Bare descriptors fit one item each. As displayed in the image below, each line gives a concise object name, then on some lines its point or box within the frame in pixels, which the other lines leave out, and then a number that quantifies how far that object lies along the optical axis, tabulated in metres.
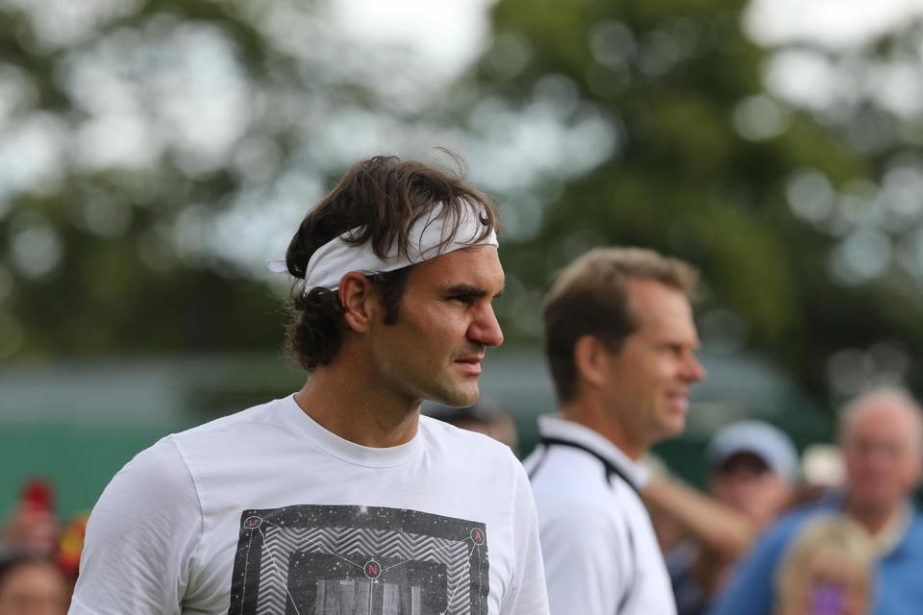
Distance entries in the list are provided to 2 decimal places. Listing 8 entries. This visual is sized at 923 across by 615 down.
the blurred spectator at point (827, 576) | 12.31
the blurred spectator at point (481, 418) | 13.42
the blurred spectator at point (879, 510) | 12.82
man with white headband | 5.76
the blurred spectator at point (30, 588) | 11.45
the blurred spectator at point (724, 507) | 15.54
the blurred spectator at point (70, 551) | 12.11
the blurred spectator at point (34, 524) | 12.71
